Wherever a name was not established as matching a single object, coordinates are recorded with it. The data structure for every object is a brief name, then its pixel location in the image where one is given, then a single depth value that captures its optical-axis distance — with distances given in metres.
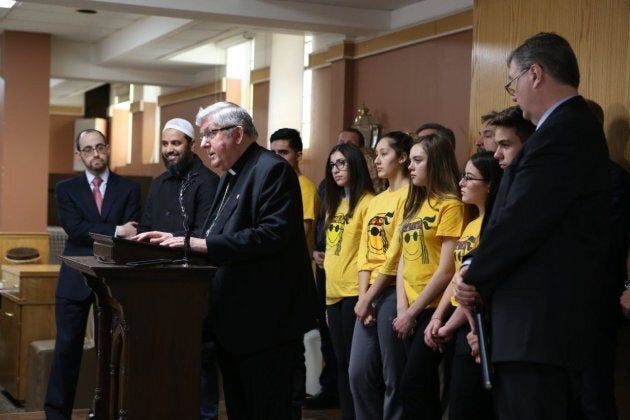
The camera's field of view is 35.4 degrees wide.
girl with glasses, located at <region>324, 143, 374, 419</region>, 4.78
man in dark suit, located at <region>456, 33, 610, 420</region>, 2.52
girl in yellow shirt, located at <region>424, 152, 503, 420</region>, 3.46
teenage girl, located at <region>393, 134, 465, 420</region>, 3.94
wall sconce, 7.87
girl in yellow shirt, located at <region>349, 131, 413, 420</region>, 4.17
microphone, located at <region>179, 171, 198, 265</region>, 3.96
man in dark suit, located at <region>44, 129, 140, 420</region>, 4.57
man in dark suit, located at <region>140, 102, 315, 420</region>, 3.27
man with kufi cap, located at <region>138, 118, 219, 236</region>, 4.32
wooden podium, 3.23
